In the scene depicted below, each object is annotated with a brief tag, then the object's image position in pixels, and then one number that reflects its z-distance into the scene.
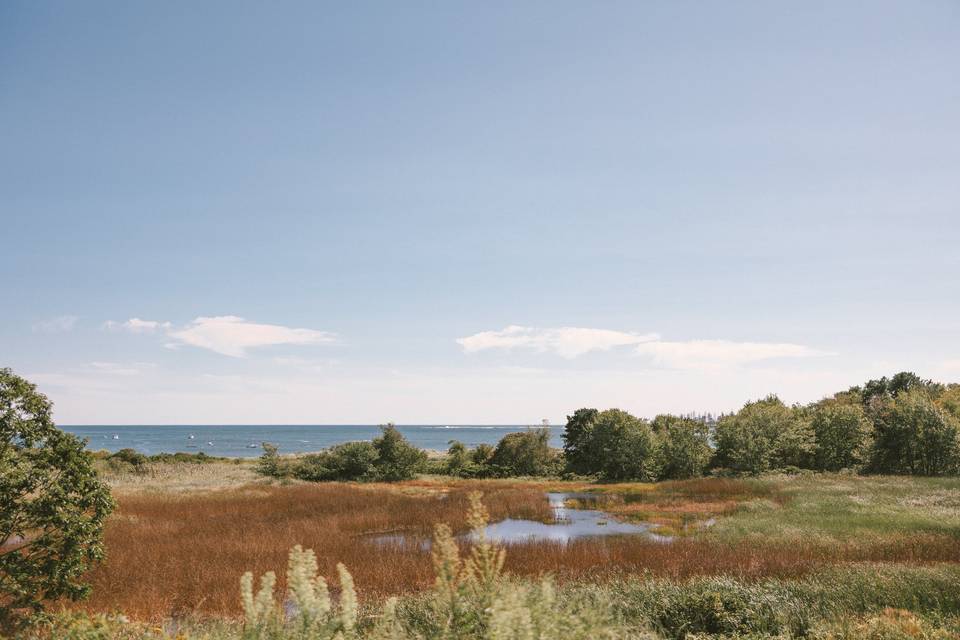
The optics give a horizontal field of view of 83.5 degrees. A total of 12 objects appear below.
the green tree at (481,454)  51.91
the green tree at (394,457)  42.56
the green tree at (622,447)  43.44
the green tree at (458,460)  48.31
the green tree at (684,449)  42.84
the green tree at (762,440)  41.75
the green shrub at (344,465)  41.72
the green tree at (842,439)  43.12
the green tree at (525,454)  47.81
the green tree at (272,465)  41.22
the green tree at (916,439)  37.69
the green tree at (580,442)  47.25
